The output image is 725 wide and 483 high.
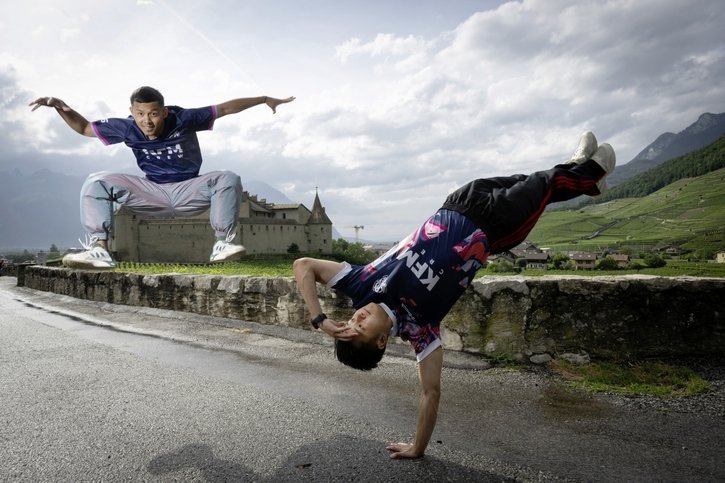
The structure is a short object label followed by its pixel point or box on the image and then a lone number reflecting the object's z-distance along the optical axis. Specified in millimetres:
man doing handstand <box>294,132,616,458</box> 2977
